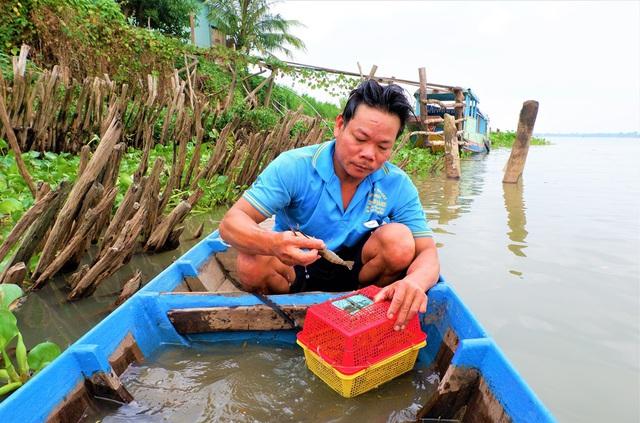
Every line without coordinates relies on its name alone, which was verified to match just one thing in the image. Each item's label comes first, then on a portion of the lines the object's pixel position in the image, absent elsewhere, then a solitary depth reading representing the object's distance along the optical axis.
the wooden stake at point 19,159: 2.70
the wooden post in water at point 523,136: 8.02
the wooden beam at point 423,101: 13.00
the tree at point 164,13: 15.46
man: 1.91
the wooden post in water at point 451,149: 9.02
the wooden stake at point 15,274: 1.97
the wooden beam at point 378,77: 12.15
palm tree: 18.00
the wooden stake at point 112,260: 2.51
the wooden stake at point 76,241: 2.56
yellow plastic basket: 1.60
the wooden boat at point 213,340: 1.31
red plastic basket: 1.55
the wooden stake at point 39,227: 2.32
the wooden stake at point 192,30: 12.53
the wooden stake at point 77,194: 2.51
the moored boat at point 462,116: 13.68
